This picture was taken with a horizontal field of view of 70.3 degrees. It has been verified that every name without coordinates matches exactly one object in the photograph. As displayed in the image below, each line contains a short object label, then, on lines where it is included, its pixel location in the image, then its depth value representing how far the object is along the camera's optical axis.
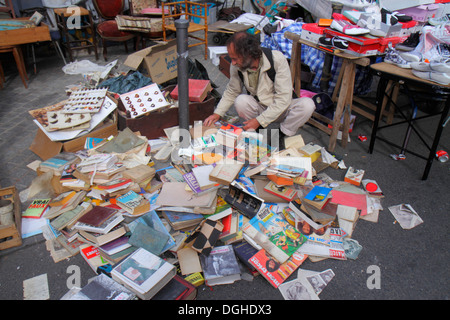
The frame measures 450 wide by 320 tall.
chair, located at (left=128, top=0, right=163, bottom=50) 6.20
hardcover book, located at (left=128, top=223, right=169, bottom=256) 2.27
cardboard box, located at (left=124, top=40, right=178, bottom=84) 4.08
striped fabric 4.76
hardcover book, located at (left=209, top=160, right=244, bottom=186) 2.62
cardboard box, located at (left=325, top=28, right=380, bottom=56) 3.32
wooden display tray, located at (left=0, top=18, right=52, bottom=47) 4.77
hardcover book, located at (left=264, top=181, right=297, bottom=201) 2.75
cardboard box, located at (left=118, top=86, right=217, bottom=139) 3.58
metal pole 2.90
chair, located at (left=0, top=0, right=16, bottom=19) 5.82
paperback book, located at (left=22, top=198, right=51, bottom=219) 2.72
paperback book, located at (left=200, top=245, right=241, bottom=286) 2.20
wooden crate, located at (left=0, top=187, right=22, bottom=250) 2.41
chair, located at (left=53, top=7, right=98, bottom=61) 6.00
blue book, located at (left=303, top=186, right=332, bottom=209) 2.60
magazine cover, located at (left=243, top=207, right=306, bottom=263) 2.41
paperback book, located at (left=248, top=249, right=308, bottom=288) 2.23
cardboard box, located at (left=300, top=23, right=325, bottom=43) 3.71
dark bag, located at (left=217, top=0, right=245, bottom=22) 7.67
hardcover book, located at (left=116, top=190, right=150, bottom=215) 2.58
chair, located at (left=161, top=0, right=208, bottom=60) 6.03
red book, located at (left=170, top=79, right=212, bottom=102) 3.84
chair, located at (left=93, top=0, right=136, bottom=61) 6.12
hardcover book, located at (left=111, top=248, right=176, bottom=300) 1.95
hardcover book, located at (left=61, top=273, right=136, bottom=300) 1.94
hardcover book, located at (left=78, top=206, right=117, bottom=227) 2.42
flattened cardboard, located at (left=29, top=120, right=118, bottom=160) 3.33
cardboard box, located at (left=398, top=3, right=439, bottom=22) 4.27
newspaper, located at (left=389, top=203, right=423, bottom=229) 2.76
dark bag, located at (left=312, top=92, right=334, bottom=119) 4.09
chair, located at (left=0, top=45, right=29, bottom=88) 4.90
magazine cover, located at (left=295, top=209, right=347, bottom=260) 2.44
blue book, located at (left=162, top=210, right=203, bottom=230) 2.48
